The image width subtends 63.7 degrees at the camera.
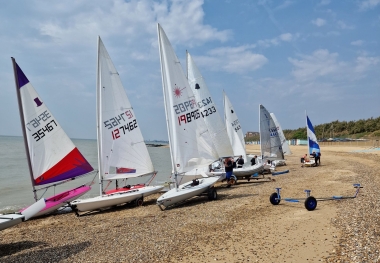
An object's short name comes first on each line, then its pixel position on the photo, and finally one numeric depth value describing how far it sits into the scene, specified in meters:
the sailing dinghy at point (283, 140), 29.62
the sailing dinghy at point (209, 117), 14.76
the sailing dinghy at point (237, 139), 16.23
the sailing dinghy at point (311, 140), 23.81
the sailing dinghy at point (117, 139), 11.40
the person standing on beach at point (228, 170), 14.09
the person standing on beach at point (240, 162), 17.20
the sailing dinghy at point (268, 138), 21.09
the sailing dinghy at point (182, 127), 10.88
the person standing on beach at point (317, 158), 22.86
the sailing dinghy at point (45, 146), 10.46
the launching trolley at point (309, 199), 7.87
